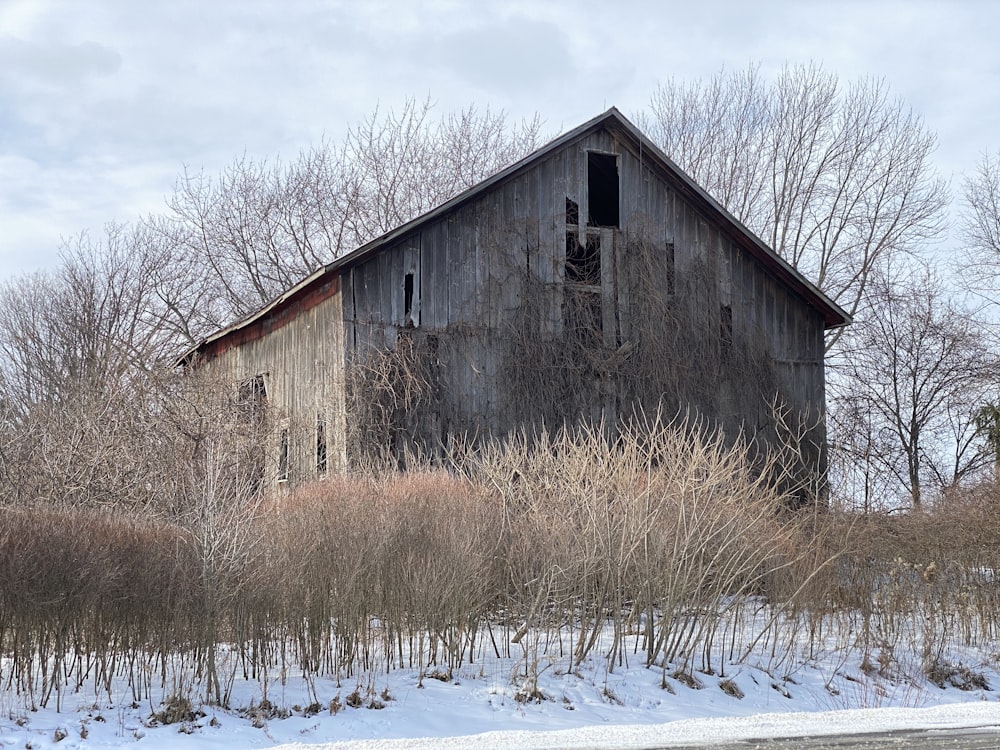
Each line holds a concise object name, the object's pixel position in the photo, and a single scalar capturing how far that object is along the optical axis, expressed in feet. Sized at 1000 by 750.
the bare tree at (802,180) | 126.93
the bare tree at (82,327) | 139.83
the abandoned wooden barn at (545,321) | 63.31
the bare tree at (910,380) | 117.19
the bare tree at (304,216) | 140.05
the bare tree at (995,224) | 117.29
